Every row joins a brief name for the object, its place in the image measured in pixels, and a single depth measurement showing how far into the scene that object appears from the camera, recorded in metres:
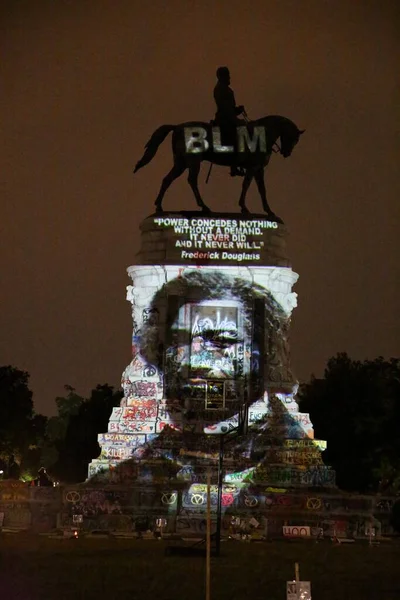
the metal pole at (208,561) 36.34
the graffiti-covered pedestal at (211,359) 73.00
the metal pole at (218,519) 54.81
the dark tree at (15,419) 118.31
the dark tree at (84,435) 126.75
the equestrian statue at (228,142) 76.25
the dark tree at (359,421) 103.31
